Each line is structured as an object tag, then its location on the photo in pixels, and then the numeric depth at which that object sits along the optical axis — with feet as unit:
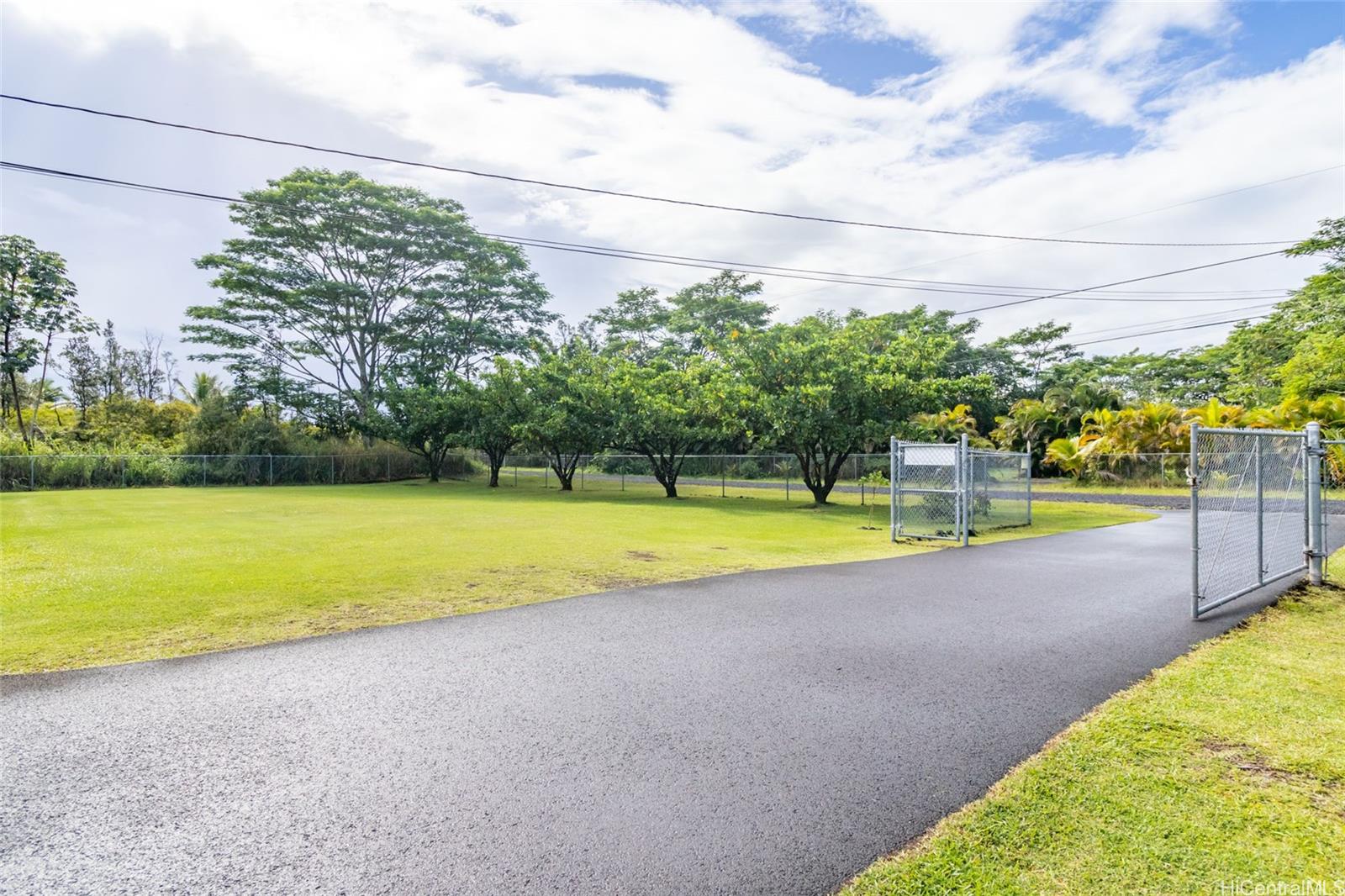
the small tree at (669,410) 73.20
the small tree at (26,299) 101.19
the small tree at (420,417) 98.89
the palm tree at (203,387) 104.78
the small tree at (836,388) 60.70
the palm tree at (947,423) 64.34
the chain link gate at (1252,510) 20.49
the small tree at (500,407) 90.33
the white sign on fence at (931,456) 38.40
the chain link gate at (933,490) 38.09
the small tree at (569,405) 82.99
